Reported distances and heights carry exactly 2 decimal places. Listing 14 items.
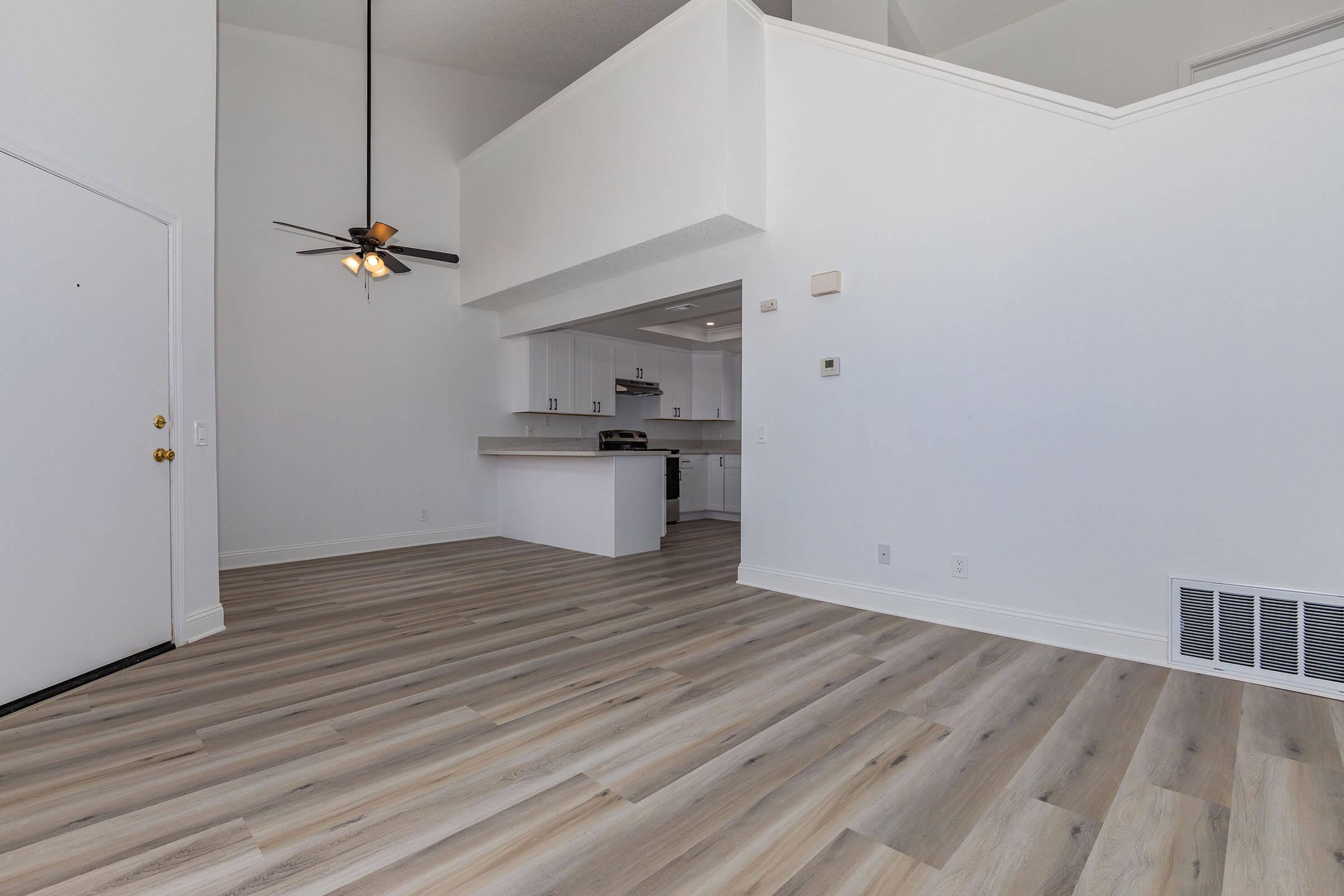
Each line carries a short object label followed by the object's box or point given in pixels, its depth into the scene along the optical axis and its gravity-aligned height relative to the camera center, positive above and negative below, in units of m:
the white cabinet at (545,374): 6.98 +0.75
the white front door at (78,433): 2.46 +0.04
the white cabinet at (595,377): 7.52 +0.78
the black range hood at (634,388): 8.16 +0.69
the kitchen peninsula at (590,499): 5.55 -0.54
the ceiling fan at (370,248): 4.64 +1.48
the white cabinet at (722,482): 8.52 -0.55
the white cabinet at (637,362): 8.10 +1.02
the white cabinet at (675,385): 8.66 +0.78
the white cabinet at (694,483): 8.50 -0.56
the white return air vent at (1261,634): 2.48 -0.79
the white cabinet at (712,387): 8.90 +0.76
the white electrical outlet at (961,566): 3.36 -0.66
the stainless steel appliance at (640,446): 7.36 -0.06
